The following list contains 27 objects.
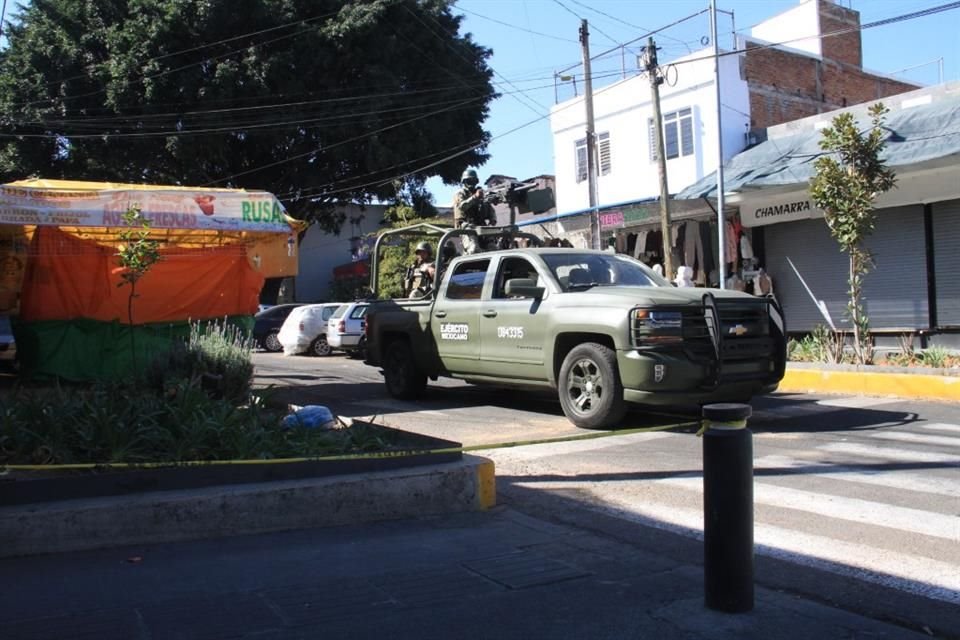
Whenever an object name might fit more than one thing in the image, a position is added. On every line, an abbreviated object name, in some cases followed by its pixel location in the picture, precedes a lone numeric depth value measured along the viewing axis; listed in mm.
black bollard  3688
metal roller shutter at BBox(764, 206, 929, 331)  15750
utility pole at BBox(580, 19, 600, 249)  20000
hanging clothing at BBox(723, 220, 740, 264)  18878
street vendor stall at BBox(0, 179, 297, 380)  11180
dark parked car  25336
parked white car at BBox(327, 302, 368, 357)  21047
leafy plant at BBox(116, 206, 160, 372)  10242
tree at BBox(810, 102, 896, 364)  11883
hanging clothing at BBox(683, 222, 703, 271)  19516
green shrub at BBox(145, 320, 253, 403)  8031
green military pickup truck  8086
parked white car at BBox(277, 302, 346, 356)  22797
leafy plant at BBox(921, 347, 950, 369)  11555
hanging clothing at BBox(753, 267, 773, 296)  17672
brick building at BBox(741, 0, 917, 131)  23094
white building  22156
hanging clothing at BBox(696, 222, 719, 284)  19422
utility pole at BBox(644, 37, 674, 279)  17781
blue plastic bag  6715
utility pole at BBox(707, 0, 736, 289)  16750
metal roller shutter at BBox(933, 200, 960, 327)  15109
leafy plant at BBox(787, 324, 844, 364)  12562
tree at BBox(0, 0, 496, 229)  28125
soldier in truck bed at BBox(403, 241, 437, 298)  12430
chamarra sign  16984
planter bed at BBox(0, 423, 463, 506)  4738
